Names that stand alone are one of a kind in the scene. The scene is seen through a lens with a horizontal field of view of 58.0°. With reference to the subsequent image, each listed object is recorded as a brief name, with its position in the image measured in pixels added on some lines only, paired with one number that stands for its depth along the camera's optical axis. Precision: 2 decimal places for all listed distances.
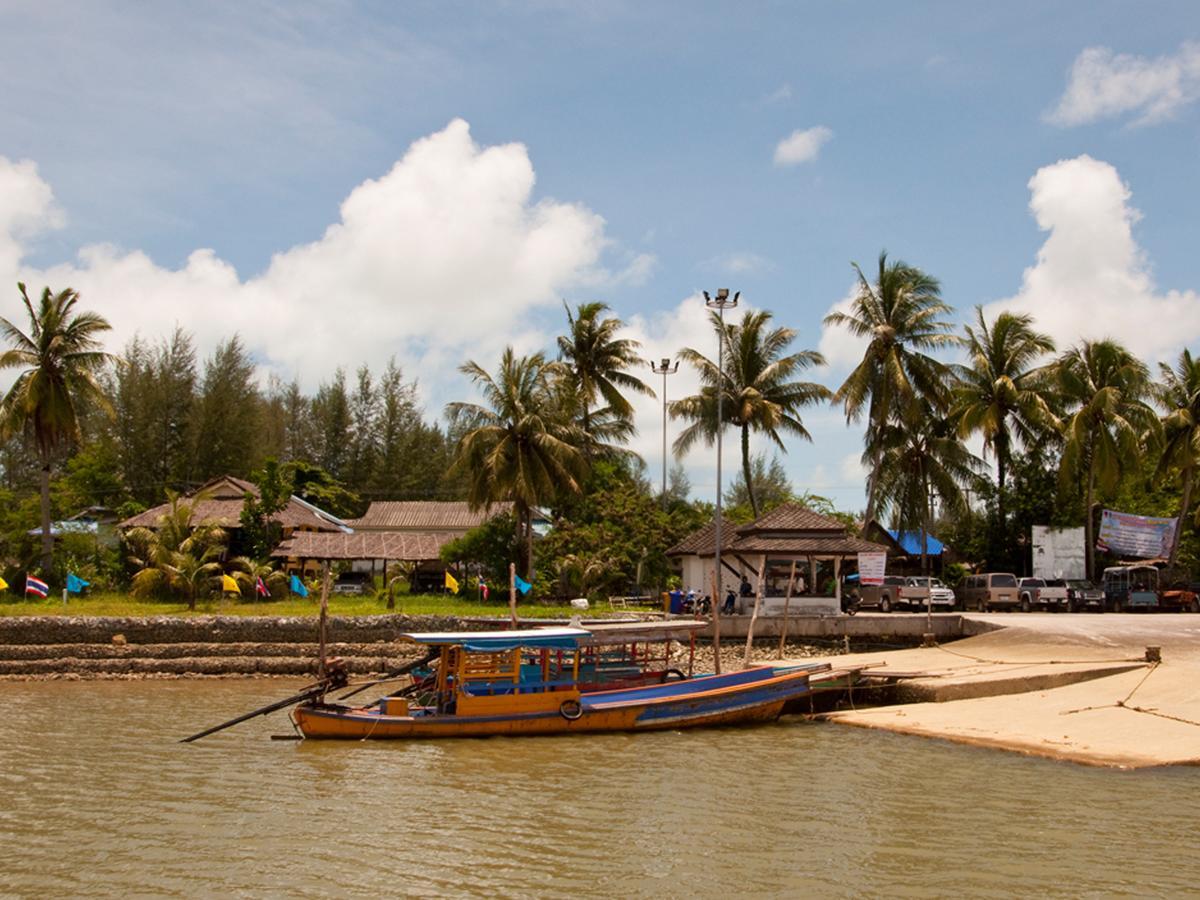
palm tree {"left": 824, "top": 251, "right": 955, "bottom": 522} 43.84
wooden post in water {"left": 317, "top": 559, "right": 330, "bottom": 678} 21.03
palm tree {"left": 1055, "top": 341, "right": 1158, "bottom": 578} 41.84
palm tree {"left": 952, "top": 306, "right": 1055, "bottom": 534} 43.91
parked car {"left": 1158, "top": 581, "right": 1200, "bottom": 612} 37.81
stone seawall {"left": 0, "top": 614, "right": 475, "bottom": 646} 31.39
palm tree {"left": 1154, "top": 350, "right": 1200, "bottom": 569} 42.06
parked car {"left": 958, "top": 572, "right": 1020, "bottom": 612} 38.53
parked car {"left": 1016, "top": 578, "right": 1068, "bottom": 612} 38.53
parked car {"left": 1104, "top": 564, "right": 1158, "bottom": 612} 38.25
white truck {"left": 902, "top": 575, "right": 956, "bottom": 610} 39.00
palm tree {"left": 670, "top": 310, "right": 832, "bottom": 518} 45.78
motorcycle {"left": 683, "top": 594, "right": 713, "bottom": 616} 35.31
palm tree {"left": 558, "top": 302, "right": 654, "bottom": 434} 48.72
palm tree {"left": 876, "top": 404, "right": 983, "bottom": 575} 45.66
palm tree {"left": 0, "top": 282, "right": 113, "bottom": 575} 37.78
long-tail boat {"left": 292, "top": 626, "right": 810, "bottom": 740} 20.38
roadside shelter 33.69
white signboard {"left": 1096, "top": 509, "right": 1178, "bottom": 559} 42.03
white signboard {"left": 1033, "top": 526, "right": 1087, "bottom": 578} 43.03
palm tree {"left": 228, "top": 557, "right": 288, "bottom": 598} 37.97
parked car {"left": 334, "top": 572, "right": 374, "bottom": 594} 42.44
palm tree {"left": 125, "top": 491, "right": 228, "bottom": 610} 35.94
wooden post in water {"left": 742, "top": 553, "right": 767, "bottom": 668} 25.97
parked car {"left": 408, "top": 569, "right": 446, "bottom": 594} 44.69
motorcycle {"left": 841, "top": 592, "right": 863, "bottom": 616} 37.49
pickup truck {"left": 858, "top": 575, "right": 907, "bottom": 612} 38.81
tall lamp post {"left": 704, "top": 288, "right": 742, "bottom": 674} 29.50
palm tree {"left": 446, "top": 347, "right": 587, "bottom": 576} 39.38
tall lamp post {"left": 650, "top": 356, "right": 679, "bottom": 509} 50.22
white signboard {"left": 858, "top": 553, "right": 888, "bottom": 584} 34.53
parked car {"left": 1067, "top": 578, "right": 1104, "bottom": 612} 39.03
